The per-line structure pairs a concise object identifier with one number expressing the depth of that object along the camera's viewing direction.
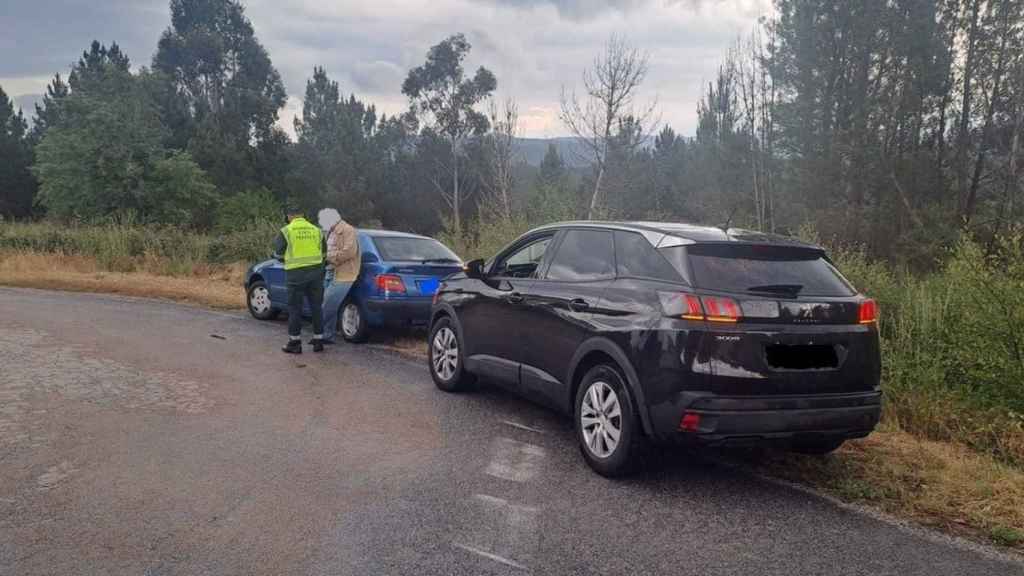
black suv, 4.37
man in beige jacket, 9.63
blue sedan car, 9.50
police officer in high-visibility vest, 9.27
